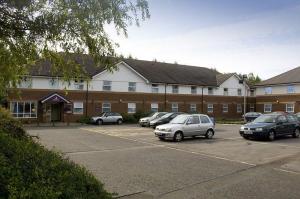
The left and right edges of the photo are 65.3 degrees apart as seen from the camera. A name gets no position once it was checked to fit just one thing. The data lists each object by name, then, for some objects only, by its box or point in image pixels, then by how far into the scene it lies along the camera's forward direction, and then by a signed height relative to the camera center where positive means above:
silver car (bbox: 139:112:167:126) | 22.20 -1.29
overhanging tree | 4.23 +1.46
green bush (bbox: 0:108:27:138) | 6.52 -0.68
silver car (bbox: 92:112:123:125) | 24.82 -1.40
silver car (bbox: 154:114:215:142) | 13.17 -1.28
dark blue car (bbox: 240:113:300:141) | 13.51 -1.23
